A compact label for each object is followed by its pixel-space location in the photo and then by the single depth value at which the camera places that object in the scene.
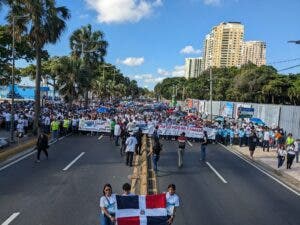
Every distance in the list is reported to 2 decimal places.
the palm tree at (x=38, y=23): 15.90
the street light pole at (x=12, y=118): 13.14
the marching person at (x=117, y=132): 13.62
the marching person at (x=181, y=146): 10.07
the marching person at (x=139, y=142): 11.17
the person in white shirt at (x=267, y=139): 15.27
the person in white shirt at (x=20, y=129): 14.47
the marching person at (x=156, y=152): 9.26
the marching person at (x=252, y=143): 12.63
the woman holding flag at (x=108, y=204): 4.18
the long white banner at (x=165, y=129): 17.15
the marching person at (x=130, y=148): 9.62
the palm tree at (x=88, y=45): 30.77
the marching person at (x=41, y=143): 10.21
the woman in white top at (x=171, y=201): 4.24
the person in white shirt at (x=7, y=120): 16.96
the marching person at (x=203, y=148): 11.14
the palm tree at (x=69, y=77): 24.51
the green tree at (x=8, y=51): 19.87
